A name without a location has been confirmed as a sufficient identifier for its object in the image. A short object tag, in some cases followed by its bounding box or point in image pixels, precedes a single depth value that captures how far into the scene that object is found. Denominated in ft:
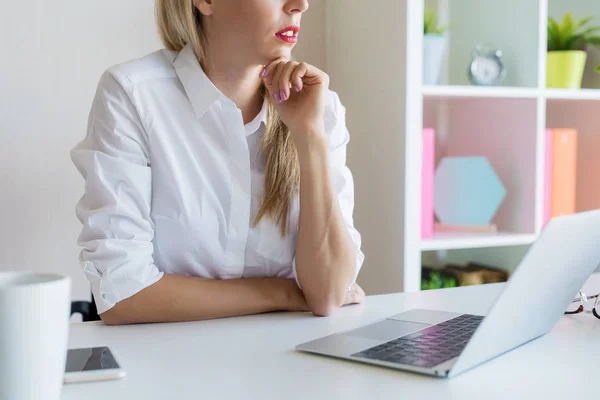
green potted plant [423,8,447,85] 7.13
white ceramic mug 1.82
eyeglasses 3.64
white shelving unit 6.94
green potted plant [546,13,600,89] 8.05
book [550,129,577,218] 7.95
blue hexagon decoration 7.77
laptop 2.45
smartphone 2.46
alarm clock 7.77
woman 4.06
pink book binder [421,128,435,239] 7.10
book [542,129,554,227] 7.90
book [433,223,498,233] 7.79
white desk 2.33
